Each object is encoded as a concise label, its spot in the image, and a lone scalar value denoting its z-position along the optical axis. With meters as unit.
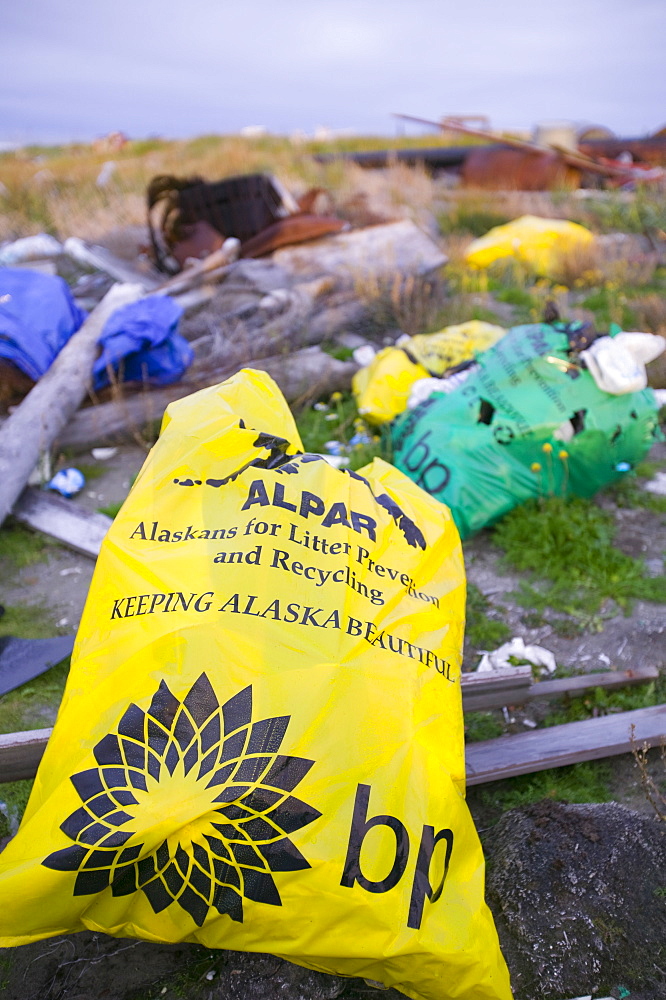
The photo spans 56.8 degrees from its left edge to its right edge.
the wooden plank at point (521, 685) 1.90
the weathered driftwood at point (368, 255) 4.77
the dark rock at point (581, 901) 1.28
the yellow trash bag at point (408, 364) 3.29
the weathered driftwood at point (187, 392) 3.43
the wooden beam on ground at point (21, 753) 1.58
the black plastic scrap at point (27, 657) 2.05
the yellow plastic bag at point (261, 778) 1.09
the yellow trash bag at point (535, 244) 6.01
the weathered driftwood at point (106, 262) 5.25
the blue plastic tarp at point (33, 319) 3.34
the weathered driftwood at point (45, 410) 2.81
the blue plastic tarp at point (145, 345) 3.44
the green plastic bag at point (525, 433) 2.54
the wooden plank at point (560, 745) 1.73
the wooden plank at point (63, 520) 2.70
